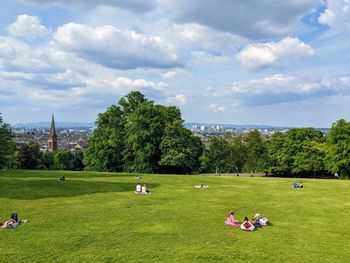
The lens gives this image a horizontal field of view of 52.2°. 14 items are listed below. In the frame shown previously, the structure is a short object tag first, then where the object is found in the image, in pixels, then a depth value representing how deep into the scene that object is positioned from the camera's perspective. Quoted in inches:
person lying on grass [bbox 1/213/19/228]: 774.5
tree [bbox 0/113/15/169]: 2167.3
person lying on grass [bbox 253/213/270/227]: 857.2
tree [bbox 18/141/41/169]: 4350.4
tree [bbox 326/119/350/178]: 2738.7
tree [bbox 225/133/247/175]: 3388.3
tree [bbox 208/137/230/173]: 3353.8
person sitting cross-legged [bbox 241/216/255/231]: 827.6
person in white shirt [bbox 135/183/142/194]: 1273.4
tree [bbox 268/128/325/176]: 3147.1
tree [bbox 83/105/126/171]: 2768.2
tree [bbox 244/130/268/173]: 3390.7
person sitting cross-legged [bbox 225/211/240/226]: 861.8
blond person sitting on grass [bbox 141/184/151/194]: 1273.4
